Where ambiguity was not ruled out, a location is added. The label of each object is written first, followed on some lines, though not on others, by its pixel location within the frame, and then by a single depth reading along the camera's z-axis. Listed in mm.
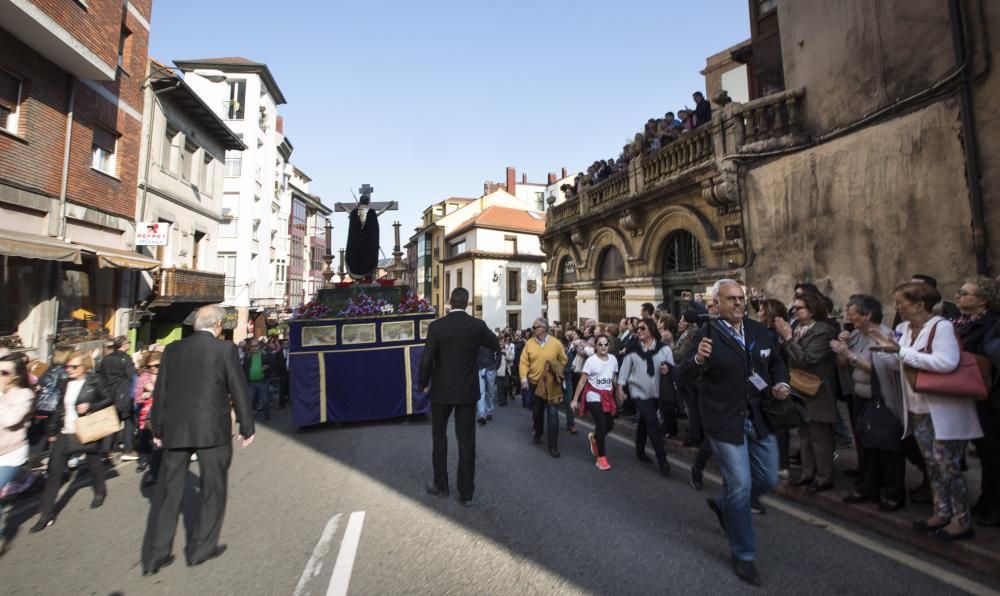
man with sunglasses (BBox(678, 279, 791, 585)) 3043
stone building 5730
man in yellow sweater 6168
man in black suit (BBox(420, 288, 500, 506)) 4594
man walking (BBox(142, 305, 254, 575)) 3361
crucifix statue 10797
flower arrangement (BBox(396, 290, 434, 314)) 8781
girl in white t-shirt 5793
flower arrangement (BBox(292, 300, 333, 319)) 8414
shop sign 13664
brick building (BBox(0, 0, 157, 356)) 9266
